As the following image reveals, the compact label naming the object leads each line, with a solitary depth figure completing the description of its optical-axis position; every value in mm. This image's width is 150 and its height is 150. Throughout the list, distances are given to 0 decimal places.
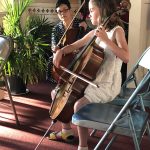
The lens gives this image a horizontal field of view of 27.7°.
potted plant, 3291
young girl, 1910
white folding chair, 1529
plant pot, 3553
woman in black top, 2736
